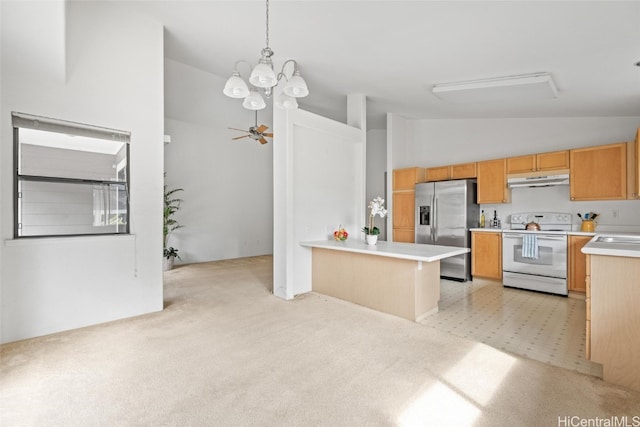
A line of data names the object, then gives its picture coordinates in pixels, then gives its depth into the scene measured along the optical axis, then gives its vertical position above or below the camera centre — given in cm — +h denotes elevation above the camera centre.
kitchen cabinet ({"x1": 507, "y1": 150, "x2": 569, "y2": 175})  440 +78
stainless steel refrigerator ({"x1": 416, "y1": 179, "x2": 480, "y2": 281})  513 -7
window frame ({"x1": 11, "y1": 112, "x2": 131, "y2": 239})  273 +64
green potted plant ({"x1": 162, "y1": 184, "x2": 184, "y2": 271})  609 -17
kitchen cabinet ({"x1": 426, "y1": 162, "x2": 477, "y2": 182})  534 +77
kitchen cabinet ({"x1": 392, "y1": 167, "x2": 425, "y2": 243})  584 +22
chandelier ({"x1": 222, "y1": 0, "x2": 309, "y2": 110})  234 +110
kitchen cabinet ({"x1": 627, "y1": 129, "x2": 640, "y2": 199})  370 +53
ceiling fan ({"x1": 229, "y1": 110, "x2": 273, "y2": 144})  536 +147
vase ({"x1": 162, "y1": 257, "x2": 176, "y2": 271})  604 -103
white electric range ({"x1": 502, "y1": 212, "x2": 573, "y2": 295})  418 -59
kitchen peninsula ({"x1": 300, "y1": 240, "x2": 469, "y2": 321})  322 -75
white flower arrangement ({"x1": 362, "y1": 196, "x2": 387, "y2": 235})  394 +4
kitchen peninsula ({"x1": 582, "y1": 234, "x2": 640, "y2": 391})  199 -70
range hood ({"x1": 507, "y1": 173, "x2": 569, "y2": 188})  441 +49
